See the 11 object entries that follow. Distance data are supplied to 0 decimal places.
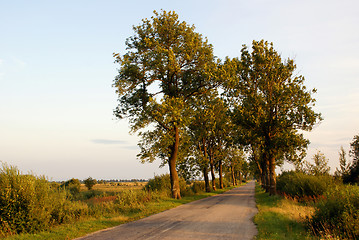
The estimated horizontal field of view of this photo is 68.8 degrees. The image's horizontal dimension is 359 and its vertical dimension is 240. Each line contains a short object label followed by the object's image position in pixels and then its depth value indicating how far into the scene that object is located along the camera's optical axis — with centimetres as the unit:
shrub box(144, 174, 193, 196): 2970
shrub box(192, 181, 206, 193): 4096
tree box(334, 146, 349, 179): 3122
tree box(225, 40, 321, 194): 2672
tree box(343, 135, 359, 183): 3041
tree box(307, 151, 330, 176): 2811
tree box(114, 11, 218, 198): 2536
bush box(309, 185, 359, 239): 873
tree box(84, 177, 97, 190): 6812
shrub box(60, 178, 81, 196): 5748
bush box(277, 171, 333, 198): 2083
